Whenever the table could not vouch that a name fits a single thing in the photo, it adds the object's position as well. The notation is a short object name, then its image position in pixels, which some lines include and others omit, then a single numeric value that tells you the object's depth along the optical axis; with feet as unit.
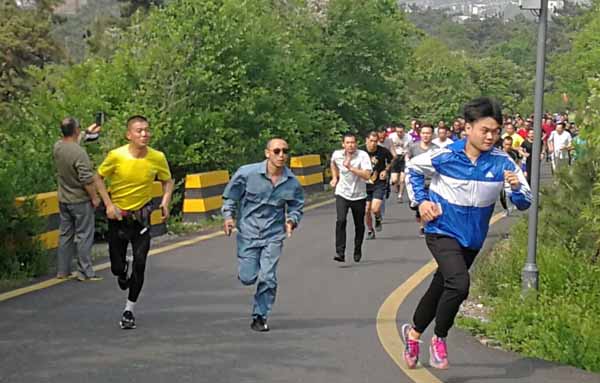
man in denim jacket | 32.78
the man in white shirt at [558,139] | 92.87
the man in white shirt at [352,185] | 49.26
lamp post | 34.30
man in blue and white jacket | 26.43
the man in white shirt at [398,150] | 77.55
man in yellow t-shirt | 33.81
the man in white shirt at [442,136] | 68.64
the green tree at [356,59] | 112.37
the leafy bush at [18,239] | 41.32
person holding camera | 41.39
